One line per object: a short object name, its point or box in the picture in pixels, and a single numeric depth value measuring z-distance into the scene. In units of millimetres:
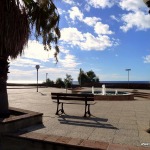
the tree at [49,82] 25816
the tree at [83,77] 28130
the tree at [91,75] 28076
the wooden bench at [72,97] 5599
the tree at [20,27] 4468
